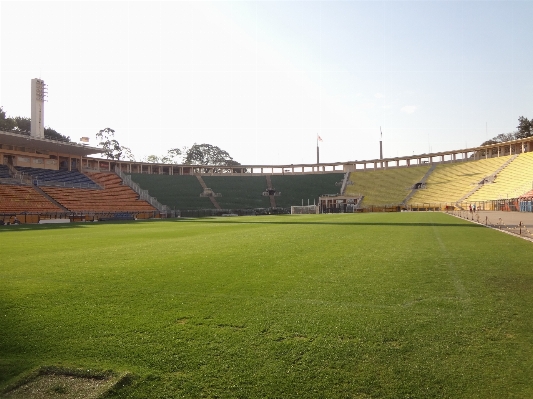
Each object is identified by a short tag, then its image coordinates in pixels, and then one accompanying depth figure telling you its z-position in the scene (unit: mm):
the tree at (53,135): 76281
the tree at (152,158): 115525
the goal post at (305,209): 62344
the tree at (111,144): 104062
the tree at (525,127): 81469
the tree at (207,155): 124562
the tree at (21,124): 72400
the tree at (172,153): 120812
